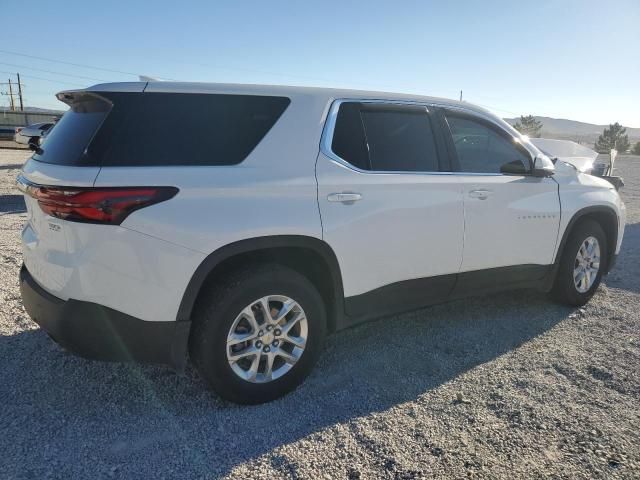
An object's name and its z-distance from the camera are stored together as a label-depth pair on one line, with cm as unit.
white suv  238
